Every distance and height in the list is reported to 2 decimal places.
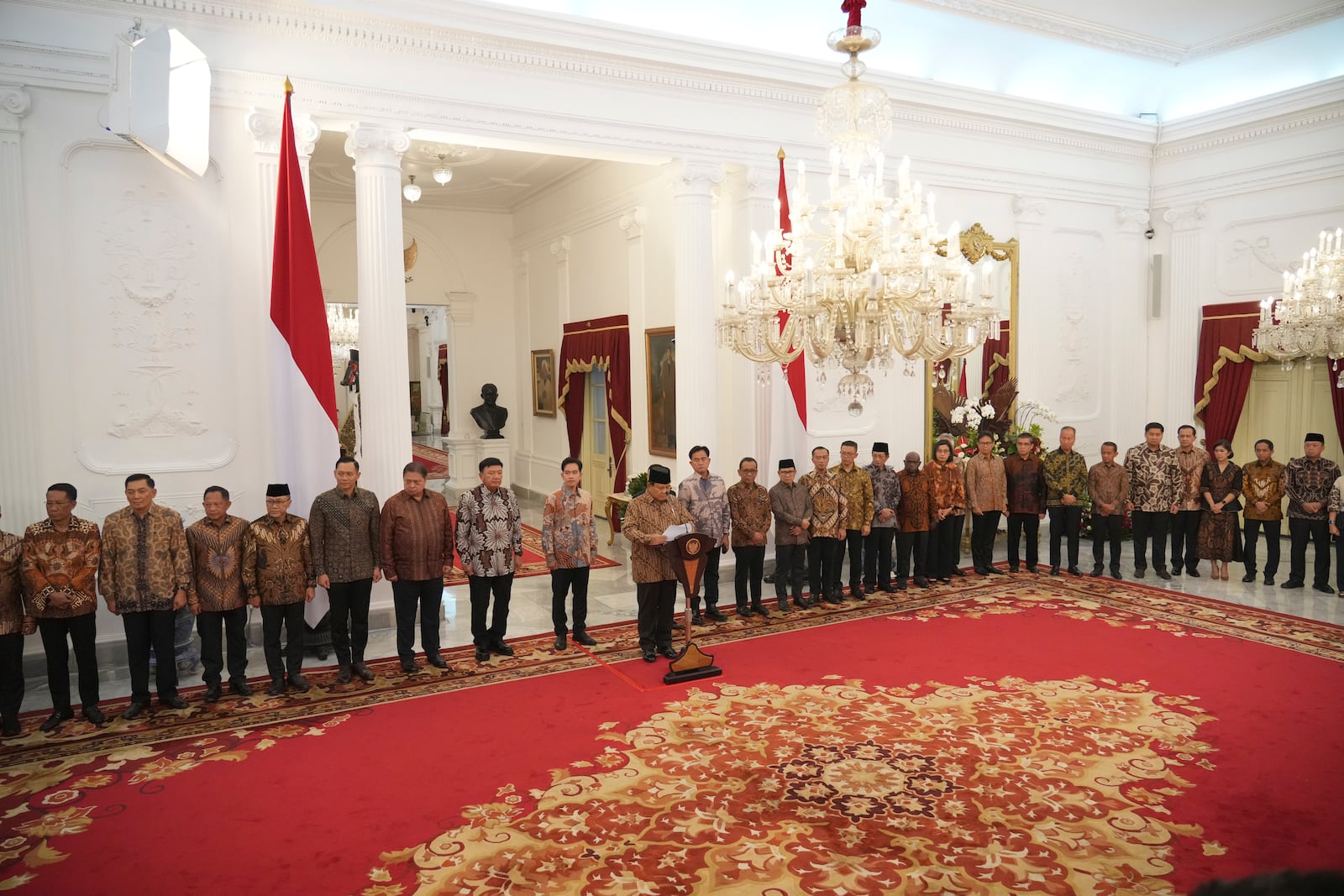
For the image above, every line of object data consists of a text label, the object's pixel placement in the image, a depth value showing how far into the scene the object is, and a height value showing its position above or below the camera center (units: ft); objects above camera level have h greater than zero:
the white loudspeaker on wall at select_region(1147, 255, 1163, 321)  35.65 +4.47
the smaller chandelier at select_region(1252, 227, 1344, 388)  23.71 +2.37
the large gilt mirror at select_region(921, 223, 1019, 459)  31.37 +1.25
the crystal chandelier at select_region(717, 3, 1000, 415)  14.38 +2.12
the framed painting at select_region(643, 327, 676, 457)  32.01 +0.54
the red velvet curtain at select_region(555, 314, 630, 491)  35.01 +1.44
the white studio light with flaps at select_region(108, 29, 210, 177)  17.81 +6.68
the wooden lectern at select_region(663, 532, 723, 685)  18.85 -3.95
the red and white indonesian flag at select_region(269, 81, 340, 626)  20.30 +1.14
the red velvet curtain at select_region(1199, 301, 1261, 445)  32.81 +1.10
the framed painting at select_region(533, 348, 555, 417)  41.88 +1.04
